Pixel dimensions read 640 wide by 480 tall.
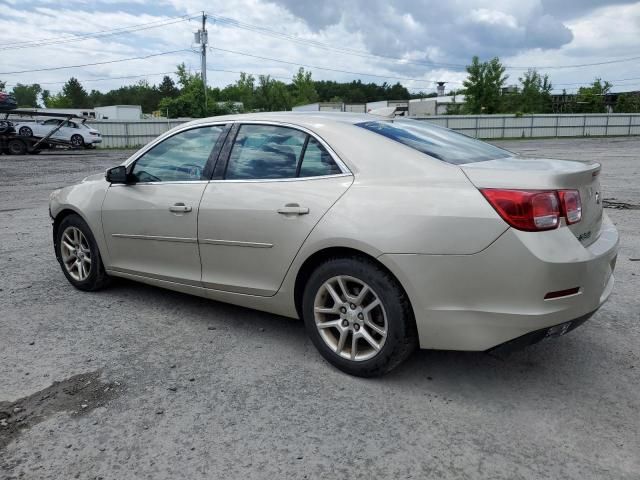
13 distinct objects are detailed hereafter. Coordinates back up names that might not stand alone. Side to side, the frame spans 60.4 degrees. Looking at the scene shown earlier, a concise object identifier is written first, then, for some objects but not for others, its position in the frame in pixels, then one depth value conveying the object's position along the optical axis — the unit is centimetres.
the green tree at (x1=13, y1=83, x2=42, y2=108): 13338
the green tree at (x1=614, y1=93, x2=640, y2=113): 6388
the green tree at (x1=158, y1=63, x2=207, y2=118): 5206
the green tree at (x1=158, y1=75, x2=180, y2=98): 10125
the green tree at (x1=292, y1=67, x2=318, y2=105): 7325
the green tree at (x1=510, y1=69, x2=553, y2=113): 5862
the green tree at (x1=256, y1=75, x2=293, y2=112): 6931
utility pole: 4982
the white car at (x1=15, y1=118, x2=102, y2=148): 2623
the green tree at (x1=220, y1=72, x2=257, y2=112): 8021
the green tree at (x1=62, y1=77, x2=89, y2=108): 10325
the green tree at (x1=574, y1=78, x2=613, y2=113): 6538
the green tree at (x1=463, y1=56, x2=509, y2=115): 5422
